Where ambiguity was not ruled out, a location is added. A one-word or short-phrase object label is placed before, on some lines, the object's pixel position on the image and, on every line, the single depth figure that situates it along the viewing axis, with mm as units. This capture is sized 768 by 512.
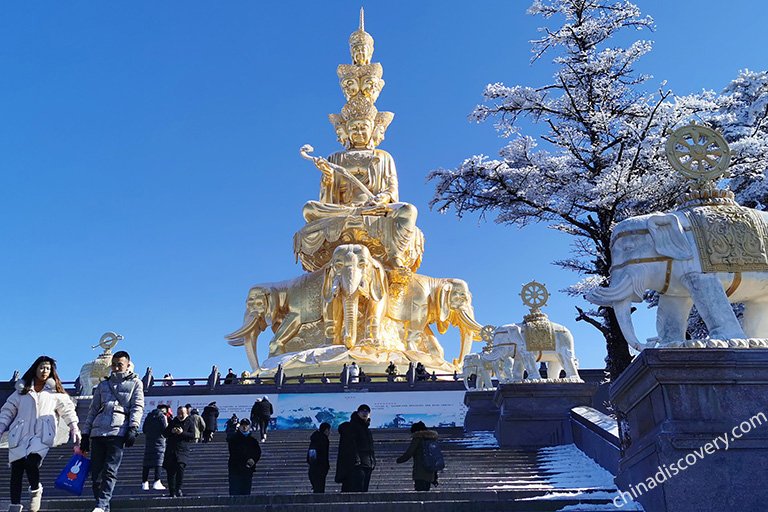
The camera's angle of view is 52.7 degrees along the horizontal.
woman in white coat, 5273
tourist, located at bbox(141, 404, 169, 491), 7770
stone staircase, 5309
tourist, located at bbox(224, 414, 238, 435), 13515
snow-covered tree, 12375
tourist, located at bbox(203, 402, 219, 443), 12898
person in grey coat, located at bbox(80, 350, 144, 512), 5410
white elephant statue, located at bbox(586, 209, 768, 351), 5602
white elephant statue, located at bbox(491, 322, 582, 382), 11516
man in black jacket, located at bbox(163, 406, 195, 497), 7523
